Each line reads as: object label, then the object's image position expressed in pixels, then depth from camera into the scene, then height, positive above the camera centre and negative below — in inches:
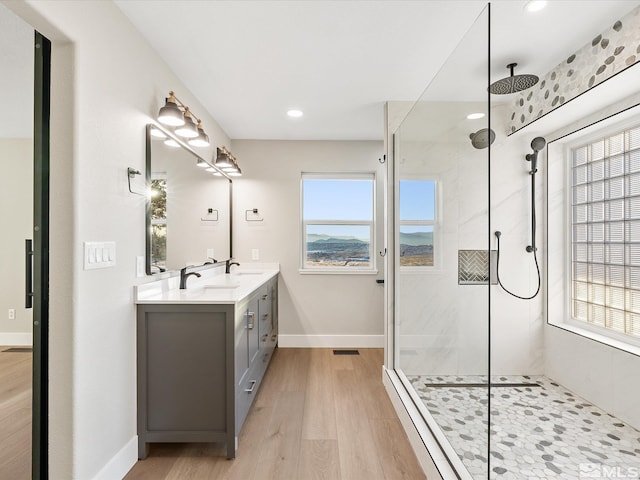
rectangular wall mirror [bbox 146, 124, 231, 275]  78.6 +9.9
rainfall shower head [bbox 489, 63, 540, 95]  66.1 +38.8
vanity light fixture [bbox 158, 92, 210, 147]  74.9 +30.5
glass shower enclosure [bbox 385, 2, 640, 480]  58.1 -9.8
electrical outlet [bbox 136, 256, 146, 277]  71.7 -6.0
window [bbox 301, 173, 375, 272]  153.0 +10.4
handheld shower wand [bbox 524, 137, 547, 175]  101.0 +29.6
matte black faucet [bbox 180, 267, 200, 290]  90.0 -10.7
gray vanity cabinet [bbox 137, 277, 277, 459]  70.6 -30.3
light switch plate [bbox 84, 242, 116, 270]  55.3 -2.6
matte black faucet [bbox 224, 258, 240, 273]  136.0 -10.9
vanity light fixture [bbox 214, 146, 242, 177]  121.3 +31.4
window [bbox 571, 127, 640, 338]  69.4 +2.2
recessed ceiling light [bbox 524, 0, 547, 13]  62.1 +47.5
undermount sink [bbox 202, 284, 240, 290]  97.5 -14.5
